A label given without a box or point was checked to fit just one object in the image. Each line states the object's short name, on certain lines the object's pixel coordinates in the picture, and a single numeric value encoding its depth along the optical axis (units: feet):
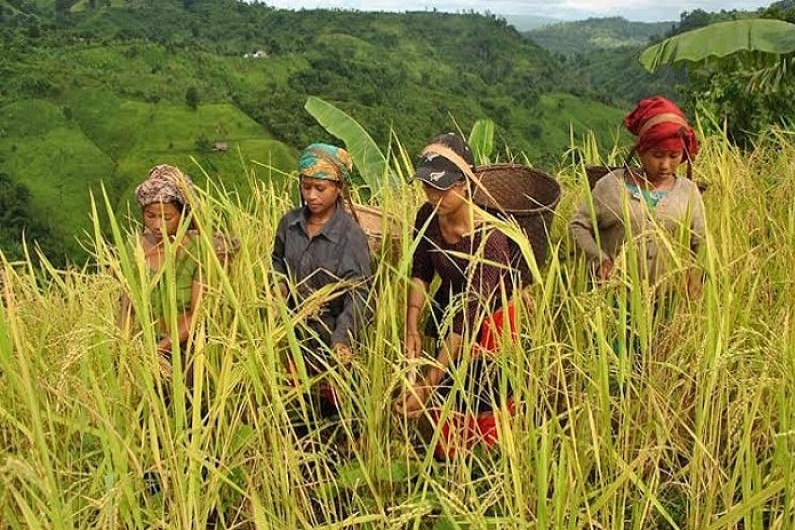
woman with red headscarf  6.51
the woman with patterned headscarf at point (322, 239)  6.54
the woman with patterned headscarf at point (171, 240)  6.07
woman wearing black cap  5.33
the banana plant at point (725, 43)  13.65
